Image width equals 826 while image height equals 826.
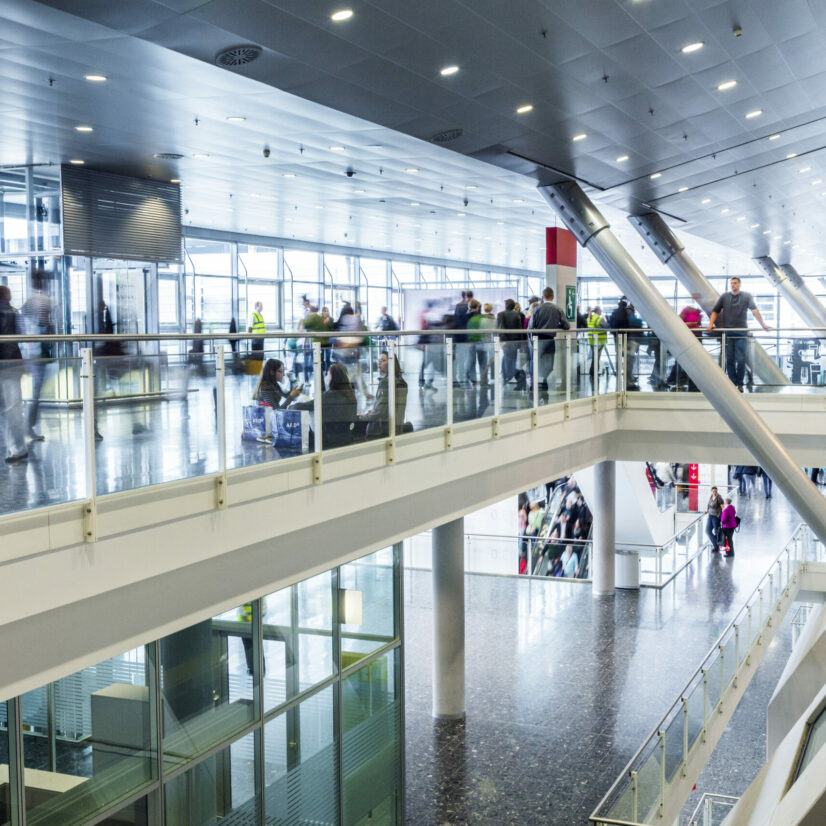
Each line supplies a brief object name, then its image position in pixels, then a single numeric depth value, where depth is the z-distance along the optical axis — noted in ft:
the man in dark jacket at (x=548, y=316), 46.73
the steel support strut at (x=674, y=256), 69.77
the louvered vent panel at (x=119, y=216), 51.44
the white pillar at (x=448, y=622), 45.01
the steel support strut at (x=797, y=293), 102.17
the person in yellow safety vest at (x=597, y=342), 49.03
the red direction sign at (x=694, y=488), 103.34
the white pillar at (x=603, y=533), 65.72
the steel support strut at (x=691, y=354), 45.70
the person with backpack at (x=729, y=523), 77.00
